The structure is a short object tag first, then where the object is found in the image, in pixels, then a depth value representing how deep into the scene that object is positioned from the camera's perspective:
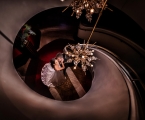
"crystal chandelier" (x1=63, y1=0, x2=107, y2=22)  2.40
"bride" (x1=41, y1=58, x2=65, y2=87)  5.64
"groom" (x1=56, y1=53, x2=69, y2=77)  5.58
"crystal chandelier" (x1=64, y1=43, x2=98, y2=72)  3.26
